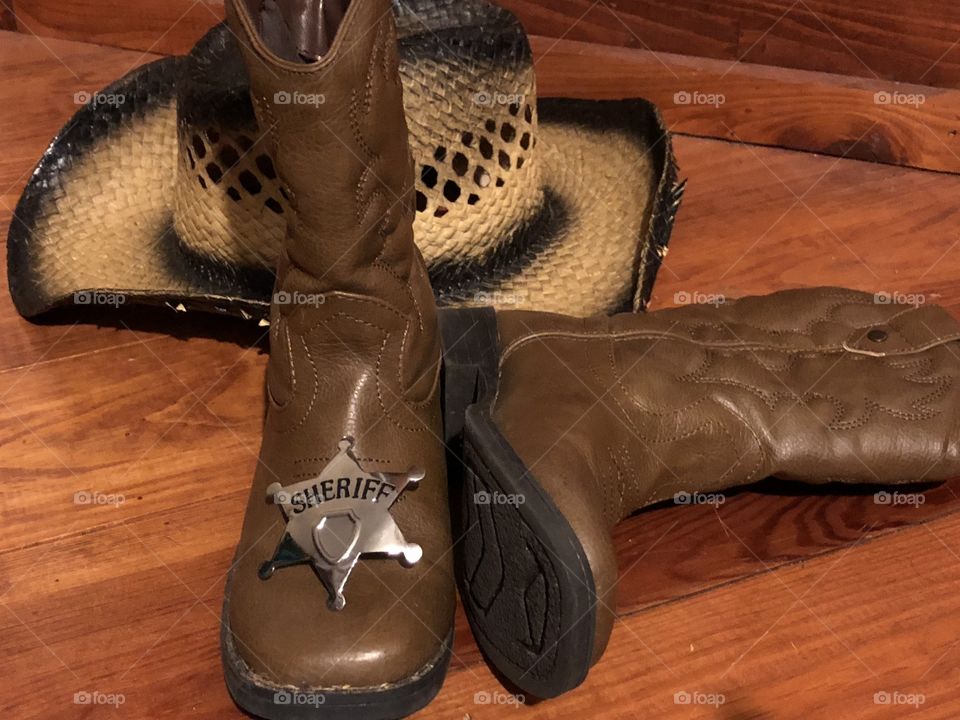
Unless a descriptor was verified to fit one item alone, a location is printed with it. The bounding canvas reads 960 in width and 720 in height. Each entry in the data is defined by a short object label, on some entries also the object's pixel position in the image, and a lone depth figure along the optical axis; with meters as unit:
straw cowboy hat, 1.17
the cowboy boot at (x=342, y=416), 0.82
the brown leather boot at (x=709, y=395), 0.96
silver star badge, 0.89
